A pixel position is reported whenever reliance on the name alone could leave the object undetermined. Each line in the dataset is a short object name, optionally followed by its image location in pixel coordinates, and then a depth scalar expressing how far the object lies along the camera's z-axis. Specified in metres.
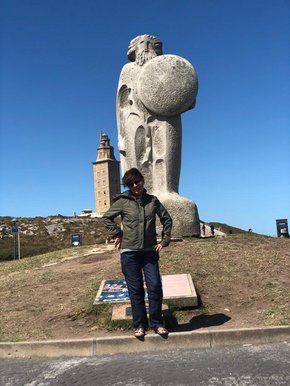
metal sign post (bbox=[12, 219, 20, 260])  20.70
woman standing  5.16
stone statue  11.41
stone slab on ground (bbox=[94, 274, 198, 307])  6.27
